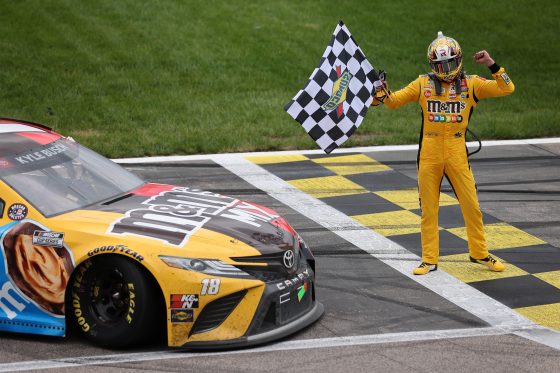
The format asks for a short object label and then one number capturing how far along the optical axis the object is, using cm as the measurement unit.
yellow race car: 1412
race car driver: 1809
